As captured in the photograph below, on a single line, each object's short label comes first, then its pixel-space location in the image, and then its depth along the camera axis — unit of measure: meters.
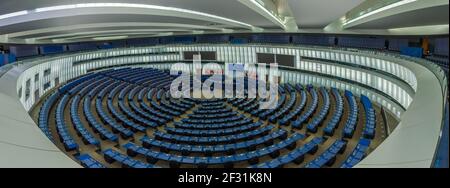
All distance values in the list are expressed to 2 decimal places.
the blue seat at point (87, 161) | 11.37
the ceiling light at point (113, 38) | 40.07
